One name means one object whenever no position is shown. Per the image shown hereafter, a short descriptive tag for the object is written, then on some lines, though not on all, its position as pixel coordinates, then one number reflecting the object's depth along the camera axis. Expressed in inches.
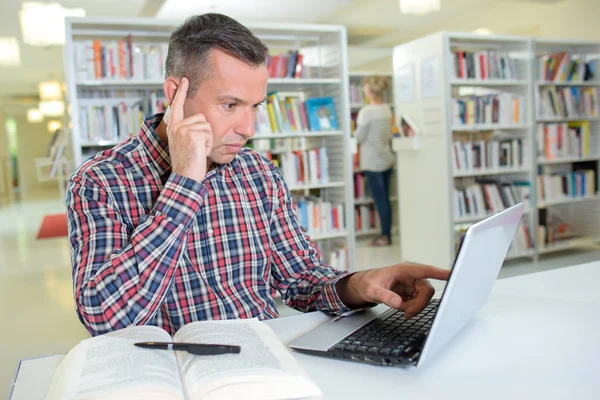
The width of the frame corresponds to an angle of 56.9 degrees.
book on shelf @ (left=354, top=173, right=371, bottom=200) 239.9
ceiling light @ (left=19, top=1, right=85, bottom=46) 210.1
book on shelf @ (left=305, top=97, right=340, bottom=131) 152.3
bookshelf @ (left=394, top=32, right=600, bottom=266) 172.2
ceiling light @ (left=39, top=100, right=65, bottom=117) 450.6
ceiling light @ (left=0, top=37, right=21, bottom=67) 292.2
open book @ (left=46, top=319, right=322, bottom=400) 25.1
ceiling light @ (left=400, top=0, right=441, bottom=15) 208.8
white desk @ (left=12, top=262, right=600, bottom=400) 27.2
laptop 28.8
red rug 296.7
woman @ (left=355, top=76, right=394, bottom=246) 212.2
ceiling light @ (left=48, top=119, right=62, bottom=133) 671.8
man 39.7
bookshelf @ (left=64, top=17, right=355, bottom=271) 131.1
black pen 29.6
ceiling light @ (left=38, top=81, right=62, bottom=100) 400.8
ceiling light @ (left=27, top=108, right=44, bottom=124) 593.0
